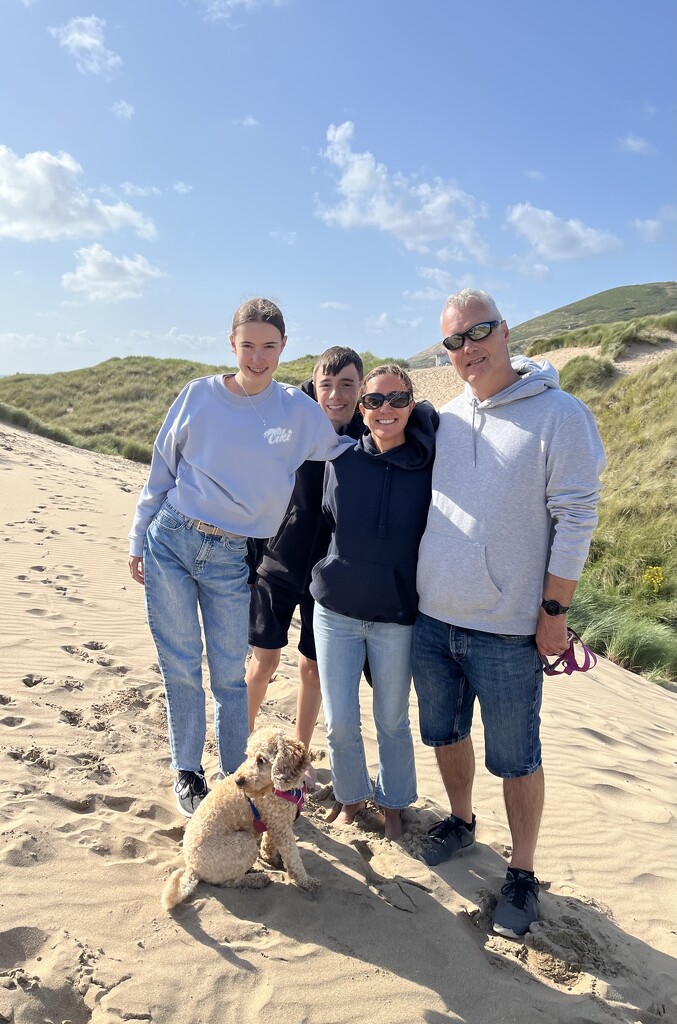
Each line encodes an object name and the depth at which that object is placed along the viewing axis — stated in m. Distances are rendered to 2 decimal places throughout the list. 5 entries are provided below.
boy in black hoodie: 3.67
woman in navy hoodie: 3.19
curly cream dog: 2.82
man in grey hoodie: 2.81
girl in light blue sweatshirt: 3.26
